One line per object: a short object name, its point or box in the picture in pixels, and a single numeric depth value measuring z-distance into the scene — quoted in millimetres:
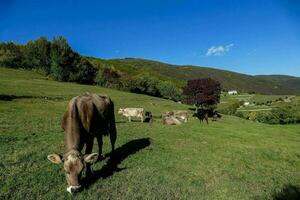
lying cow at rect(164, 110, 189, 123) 19404
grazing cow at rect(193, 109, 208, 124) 22029
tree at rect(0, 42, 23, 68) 42099
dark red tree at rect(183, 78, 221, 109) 33225
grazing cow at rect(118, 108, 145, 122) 18152
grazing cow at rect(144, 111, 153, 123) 18170
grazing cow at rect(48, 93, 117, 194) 4827
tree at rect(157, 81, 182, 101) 50752
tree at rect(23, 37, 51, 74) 41386
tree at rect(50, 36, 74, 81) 39375
